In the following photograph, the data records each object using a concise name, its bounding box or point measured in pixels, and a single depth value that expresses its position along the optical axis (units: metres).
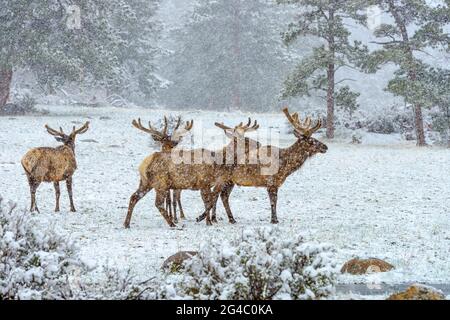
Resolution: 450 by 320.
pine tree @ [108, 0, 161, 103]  46.88
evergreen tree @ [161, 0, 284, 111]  51.41
